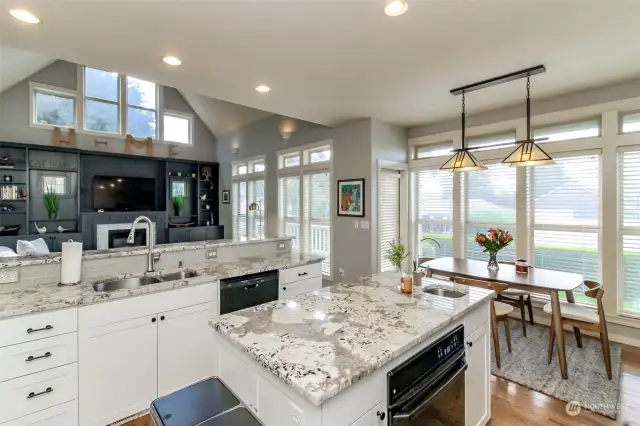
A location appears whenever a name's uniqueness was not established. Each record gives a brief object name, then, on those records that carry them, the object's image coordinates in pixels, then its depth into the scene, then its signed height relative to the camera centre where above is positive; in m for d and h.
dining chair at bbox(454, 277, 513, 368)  2.72 -0.94
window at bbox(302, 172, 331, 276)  5.48 -0.05
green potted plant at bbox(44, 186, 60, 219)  6.19 +0.21
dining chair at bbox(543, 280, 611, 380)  2.65 -0.96
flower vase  3.46 -0.57
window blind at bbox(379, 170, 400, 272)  4.88 +0.02
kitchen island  1.05 -0.55
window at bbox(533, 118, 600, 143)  3.64 +1.01
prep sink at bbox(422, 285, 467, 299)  2.03 -0.54
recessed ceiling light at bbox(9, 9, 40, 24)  2.05 +1.35
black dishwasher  2.51 -0.68
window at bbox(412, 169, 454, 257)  4.86 +0.03
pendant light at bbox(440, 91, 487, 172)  3.32 +0.54
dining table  2.70 -0.66
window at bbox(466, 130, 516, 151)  4.30 +1.06
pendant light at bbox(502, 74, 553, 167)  2.98 +0.55
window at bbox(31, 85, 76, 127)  6.27 +2.22
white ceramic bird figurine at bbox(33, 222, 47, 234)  6.01 -0.33
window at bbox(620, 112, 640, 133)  3.36 +0.99
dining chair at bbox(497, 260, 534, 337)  3.48 -1.05
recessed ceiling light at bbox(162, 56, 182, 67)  2.75 +1.39
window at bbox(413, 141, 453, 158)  4.91 +1.04
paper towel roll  2.20 -0.36
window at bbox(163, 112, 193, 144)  7.89 +2.23
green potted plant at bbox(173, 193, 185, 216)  7.85 +0.24
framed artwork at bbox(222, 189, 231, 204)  8.06 +0.43
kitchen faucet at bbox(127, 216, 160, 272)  2.61 -0.32
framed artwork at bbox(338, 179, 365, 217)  4.83 +0.24
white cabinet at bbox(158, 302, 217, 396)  2.20 -1.02
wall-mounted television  6.94 +0.45
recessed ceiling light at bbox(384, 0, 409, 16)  1.98 +1.36
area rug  2.36 -1.42
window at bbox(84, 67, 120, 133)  6.84 +2.54
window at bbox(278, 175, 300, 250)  6.02 +0.13
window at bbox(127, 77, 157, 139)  7.38 +2.55
